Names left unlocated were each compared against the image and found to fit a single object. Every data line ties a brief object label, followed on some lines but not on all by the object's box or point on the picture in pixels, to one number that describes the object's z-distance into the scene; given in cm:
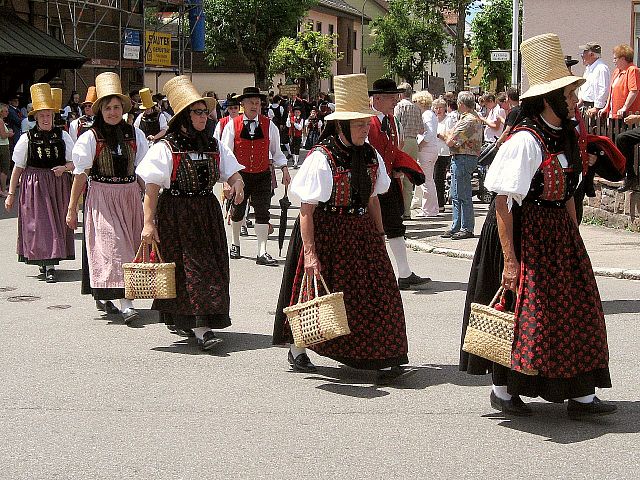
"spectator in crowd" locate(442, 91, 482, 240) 1402
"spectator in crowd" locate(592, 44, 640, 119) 1396
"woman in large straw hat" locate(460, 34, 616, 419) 576
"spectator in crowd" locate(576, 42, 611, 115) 1492
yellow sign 3591
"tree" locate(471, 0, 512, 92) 6234
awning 2698
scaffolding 3144
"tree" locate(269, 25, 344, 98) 5781
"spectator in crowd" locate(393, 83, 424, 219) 1582
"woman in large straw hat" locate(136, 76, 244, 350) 788
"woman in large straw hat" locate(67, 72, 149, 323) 900
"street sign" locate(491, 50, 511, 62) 2623
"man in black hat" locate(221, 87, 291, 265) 1234
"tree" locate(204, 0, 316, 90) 4912
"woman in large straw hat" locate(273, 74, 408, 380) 678
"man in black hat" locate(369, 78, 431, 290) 1005
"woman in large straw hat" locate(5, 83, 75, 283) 1121
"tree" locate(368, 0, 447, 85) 7075
